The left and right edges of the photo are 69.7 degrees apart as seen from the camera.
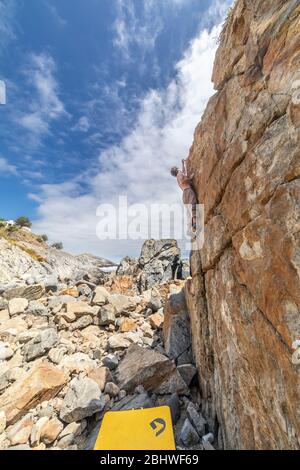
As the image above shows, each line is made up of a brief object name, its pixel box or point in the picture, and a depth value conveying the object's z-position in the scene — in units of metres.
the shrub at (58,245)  51.75
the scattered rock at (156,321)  9.48
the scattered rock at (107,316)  9.49
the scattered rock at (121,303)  10.37
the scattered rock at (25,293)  11.20
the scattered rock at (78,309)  9.68
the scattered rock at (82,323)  9.17
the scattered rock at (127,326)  9.18
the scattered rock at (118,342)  7.91
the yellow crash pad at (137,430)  3.77
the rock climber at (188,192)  6.60
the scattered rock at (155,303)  11.12
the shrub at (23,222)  46.88
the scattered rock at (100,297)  10.89
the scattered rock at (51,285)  12.99
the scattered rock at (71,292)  12.42
